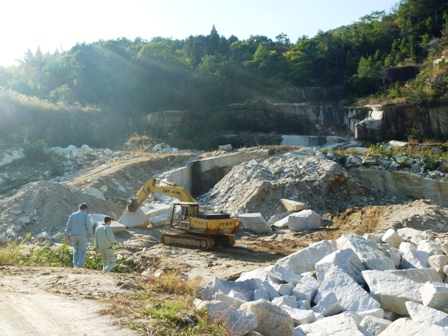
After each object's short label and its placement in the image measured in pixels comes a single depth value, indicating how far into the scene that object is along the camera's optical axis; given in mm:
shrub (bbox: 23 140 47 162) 23344
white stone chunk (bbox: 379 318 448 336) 4477
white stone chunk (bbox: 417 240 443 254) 7836
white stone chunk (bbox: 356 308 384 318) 5715
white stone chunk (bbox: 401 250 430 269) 7355
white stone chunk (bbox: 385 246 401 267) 7629
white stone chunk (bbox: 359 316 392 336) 5287
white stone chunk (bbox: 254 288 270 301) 6264
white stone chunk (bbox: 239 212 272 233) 14703
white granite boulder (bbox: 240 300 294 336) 5074
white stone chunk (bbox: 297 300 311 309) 6199
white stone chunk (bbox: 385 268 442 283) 6781
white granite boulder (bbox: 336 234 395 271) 7066
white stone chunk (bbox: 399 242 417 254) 8038
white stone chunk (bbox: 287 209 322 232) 14711
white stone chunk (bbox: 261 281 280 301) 6422
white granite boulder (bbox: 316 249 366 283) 6727
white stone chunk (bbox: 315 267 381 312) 5945
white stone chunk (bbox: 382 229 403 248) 8961
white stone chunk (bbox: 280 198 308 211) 16278
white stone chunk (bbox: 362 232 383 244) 9009
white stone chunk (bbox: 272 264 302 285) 6966
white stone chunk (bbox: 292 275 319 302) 6409
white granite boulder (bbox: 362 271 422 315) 5918
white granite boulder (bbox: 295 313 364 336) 5012
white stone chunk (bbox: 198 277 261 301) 6238
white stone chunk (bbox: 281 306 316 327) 5664
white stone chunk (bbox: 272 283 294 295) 6543
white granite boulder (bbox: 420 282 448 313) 5598
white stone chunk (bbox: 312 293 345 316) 5919
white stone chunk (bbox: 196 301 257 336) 4848
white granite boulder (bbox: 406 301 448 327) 4880
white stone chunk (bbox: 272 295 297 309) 6059
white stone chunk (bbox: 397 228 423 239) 10023
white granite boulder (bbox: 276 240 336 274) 7781
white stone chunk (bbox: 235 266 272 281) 7069
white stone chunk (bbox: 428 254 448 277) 7086
